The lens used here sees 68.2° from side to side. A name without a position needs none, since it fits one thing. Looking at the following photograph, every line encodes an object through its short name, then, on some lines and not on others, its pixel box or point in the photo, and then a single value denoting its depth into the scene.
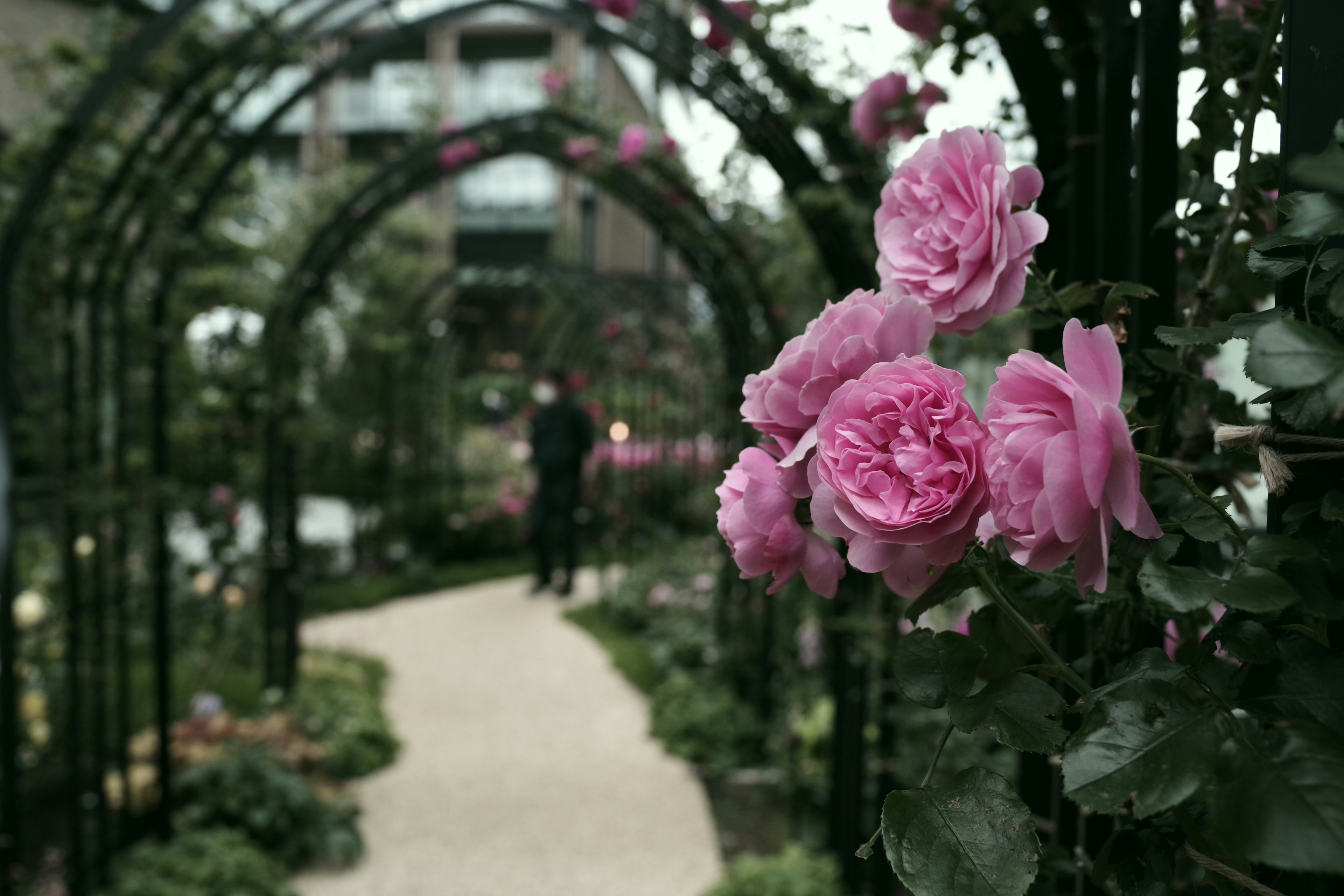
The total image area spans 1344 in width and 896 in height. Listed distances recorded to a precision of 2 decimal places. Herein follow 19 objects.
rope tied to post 0.48
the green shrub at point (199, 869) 2.89
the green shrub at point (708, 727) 4.23
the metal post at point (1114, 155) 0.97
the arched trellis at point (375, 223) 4.09
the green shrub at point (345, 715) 4.23
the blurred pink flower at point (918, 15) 1.18
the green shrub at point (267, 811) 3.43
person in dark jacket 7.44
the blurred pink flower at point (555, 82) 3.99
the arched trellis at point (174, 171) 2.34
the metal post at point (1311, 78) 0.52
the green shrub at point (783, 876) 2.68
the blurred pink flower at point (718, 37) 2.38
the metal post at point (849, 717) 2.55
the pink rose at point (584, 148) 4.26
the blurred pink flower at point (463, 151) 4.30
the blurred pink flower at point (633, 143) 3.75
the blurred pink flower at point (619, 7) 2.63
